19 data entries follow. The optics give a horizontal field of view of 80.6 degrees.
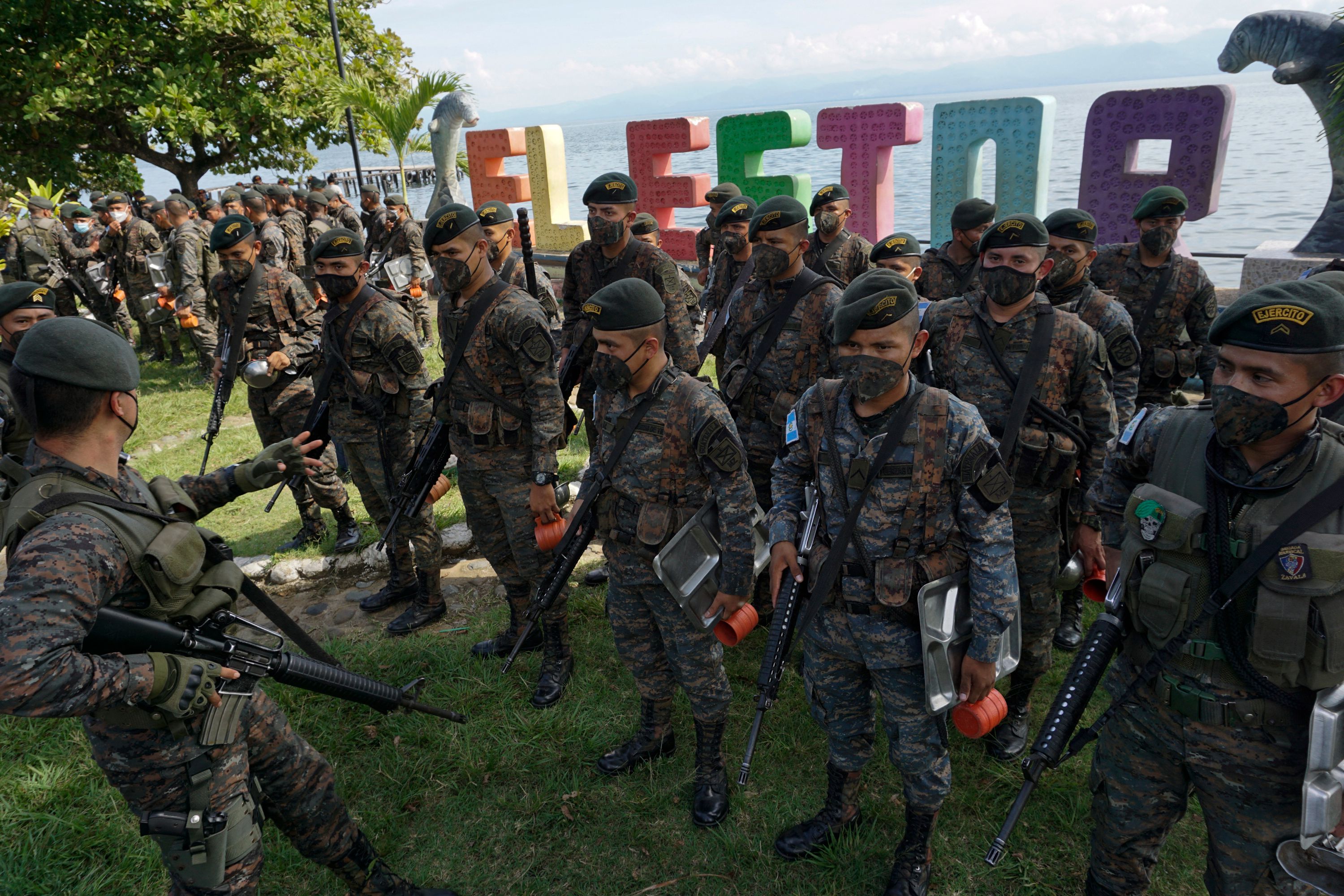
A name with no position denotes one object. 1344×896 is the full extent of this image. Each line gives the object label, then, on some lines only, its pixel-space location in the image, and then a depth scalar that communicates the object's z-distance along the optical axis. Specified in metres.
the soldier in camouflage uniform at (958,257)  5.76
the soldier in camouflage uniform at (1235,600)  2.18
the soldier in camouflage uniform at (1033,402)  3.69
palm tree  15.70
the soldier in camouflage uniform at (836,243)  6.64
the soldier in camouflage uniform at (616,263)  5.89
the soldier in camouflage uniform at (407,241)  10.75
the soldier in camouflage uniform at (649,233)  7.95
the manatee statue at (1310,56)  8.29
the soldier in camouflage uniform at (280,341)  6.29
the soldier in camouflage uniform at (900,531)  2.79
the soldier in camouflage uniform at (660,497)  3.32
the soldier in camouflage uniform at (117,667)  2.07
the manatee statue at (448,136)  16.05
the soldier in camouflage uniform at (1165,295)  5.59
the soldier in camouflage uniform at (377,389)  5.07
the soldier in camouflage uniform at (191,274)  10.47
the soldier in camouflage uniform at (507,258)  5.45
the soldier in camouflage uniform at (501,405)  4.38
